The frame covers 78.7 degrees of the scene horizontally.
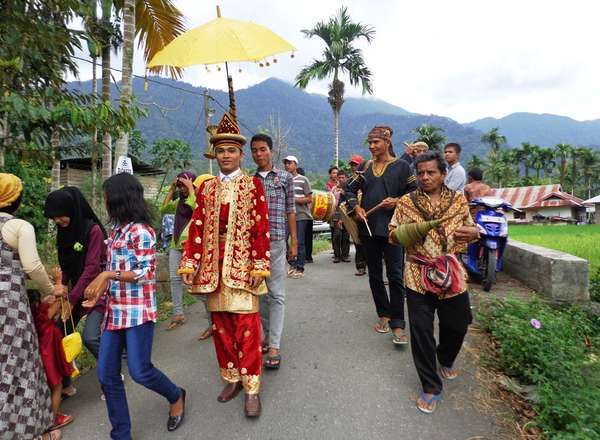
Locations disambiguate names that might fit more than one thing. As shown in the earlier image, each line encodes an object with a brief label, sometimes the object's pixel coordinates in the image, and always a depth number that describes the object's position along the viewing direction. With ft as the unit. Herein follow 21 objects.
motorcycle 15.81
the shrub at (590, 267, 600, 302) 14.79
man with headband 11.85
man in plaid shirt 10.79
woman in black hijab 9.34
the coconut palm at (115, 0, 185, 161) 25.90
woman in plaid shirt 7.75
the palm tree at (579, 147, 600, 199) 189.26
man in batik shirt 8.63
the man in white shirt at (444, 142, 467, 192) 17.16
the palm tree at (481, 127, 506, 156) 216.13
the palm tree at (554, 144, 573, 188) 190.29
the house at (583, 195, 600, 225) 119.77
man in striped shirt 20.42
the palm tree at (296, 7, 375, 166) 58.54
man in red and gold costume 8.87
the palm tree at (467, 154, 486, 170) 199.67
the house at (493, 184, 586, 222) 134.92
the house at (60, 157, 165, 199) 58.09
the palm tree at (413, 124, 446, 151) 110.66
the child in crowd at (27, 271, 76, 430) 8.80
